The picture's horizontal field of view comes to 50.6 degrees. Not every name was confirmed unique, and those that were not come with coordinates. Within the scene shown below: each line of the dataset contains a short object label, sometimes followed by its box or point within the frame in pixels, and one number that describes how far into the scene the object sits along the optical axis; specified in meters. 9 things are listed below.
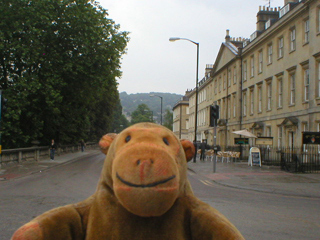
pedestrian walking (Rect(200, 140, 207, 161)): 29.86
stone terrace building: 23.56
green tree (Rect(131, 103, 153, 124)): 85.31
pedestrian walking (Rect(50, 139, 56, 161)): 26.86
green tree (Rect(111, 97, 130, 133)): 88.62
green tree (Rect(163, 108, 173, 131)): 115.93
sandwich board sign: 23.14
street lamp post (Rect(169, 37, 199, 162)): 27.99
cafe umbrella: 26.85
